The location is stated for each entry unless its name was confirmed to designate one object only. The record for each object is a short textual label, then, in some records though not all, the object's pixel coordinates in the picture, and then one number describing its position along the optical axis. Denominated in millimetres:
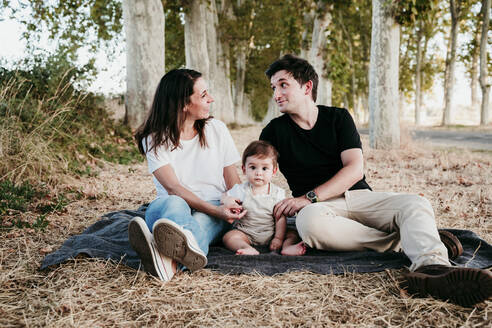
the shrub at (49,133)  4754
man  2456
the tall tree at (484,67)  17891
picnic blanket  2625
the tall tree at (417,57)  23438
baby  2994
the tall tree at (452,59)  19844
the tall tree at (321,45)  11797
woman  2963
